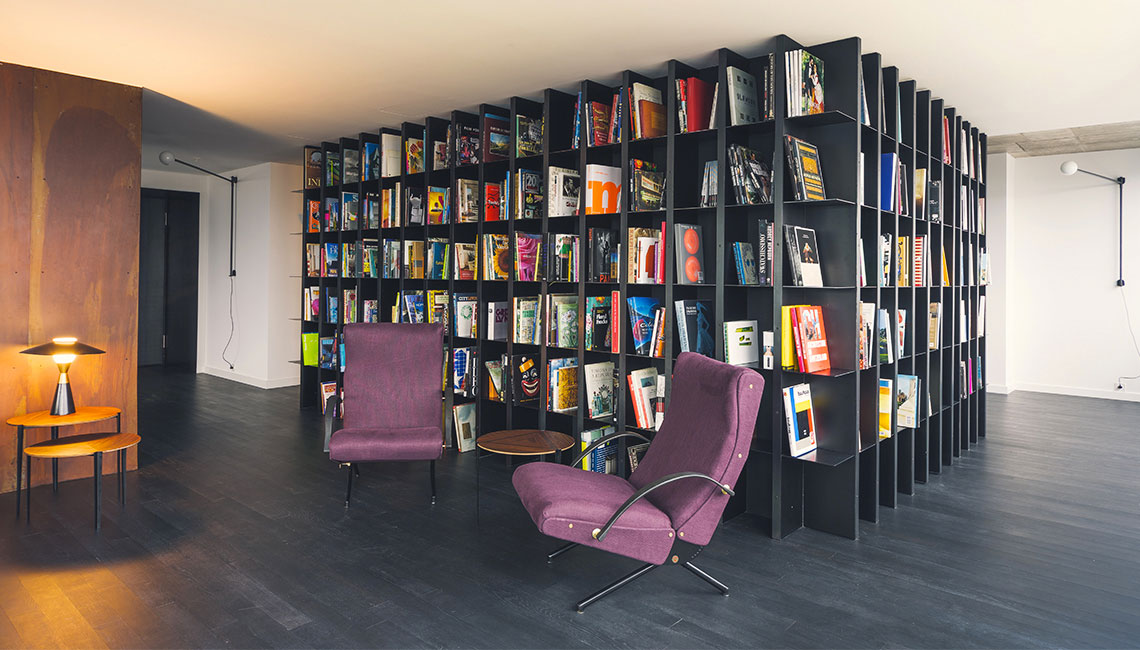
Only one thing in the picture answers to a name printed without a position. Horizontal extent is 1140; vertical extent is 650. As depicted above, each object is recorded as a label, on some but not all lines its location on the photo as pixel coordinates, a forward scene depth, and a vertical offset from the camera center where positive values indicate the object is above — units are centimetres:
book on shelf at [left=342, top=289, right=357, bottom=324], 683 +25
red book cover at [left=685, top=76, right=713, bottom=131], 420 +135
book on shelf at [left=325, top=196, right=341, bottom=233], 707 +117
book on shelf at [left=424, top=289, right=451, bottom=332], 594 +21
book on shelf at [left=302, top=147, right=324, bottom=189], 741 +169
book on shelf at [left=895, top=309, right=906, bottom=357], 446 +1
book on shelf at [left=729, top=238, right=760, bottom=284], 402 +38
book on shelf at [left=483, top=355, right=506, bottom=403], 550 -36
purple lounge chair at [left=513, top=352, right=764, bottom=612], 284 -69
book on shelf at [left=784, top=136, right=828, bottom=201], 376 +86
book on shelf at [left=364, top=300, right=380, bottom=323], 655 +20
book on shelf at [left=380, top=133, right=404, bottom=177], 639 +156
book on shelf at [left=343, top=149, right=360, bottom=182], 684 +159
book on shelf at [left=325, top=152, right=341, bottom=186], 709 +162
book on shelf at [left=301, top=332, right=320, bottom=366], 727 -17
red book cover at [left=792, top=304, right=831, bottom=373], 385 -3
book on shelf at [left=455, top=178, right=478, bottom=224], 568 +104
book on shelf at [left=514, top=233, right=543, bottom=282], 526 +56
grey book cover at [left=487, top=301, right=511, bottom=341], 549 +8
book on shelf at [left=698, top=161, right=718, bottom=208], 413 +85
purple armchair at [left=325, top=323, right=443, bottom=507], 465 -30
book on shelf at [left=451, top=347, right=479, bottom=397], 567 -30
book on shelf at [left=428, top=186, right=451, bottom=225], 593 +104
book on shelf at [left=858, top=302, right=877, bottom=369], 406 -2
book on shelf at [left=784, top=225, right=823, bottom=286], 379 +41
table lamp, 438 -18
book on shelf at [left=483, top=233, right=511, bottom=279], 546 +59
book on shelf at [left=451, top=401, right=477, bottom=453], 566 -74
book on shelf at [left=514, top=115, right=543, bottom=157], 522 +142
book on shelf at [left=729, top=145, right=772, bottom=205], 395 +84
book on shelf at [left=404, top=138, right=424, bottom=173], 618 +152
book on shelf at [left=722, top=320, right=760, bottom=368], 395 -7
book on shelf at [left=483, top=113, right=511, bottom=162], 548 +148
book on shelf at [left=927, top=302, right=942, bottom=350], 503 +4
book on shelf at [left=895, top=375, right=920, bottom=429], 454 -44
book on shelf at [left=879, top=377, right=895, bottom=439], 429 -45
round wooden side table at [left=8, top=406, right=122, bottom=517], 423 -54
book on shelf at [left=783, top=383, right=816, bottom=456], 383 -48
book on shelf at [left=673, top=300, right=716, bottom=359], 421 +2
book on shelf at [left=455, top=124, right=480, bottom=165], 566 +148
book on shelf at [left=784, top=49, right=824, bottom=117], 376 +132
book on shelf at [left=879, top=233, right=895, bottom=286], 431 +47
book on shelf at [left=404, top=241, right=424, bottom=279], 623 +63
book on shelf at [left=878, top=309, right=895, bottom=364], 430 -7
